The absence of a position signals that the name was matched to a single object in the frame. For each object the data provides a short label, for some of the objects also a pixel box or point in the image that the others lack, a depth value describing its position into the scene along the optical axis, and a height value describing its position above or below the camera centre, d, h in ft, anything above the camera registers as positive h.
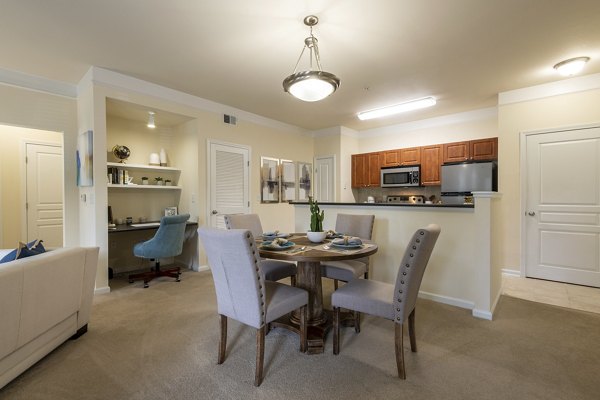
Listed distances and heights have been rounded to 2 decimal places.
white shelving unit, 12.72 +1.48
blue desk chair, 11.77 -1.86
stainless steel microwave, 17.49 +1.41
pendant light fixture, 7.31 +3.13
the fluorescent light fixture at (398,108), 13.52 +4.62
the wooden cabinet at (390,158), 18.49 +2.69
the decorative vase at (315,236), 7.83 -1.05
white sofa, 5.24 -2.22
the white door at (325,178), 20.07 +1.49
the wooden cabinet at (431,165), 16.78 +2.00
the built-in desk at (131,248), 13.70 -2.44
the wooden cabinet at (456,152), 15.78 +2.63
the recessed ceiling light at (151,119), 13.08 +3.97
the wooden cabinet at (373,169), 19.25 +2.03
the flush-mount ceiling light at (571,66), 10.05 +4.82
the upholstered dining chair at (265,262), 8.59 -2.09
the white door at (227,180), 14.56 +1.07
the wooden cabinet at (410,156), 17.61 +2.70
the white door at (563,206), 11.42 -0.43
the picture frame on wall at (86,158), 10.94 +1.73
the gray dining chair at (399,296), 5.61 -2.17
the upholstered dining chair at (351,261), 8.54 -2.07
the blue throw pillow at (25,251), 6.28 -1.16
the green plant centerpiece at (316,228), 7.85 -0.84
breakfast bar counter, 8.63 -1.76
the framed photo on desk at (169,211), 14.93 -0.58
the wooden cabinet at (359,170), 19.90 +2.05
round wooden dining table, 6.34 -1.92
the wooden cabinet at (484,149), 14.97 +2.61
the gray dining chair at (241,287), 5.48 -1.84
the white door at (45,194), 14.46 +0.40
